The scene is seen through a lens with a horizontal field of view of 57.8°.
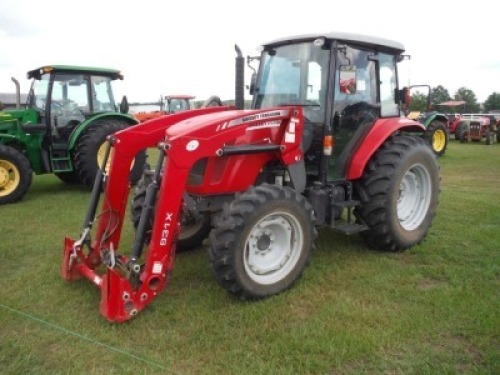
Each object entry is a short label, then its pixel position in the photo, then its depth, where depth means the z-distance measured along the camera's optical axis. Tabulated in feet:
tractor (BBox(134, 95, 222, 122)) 62.90
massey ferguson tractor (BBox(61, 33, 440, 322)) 10.51
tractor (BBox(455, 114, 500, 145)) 60.08
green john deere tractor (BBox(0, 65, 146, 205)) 22.89
